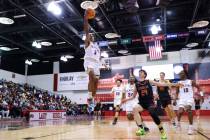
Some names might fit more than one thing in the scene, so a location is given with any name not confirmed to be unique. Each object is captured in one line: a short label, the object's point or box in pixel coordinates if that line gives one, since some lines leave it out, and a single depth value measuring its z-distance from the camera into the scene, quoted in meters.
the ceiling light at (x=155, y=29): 16.53
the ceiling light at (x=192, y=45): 20.59
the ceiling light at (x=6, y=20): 13.80
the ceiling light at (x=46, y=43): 19.31
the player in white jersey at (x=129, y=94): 7.91
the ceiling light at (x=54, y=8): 13.02
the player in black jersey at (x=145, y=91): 5.06
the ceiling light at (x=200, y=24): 15.08
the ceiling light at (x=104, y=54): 22.23
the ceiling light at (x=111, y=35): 17.47
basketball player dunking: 5.44
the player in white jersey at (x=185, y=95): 6.17
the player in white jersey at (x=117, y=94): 9.27
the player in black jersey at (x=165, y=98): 7.72
